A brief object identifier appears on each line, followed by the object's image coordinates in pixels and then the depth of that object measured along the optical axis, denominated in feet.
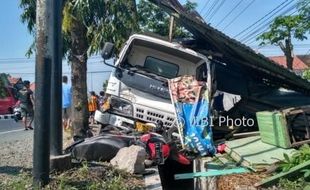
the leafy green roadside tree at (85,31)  22.31
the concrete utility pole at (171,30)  16.47
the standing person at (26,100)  29.55
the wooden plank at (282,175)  8.80
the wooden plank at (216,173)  10.23
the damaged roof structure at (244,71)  14.84
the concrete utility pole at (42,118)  9.04
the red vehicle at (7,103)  60.86
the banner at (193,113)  14.01
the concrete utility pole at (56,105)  10.72
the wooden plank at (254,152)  10.31
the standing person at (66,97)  25.38
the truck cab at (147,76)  15.66
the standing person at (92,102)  35.01
